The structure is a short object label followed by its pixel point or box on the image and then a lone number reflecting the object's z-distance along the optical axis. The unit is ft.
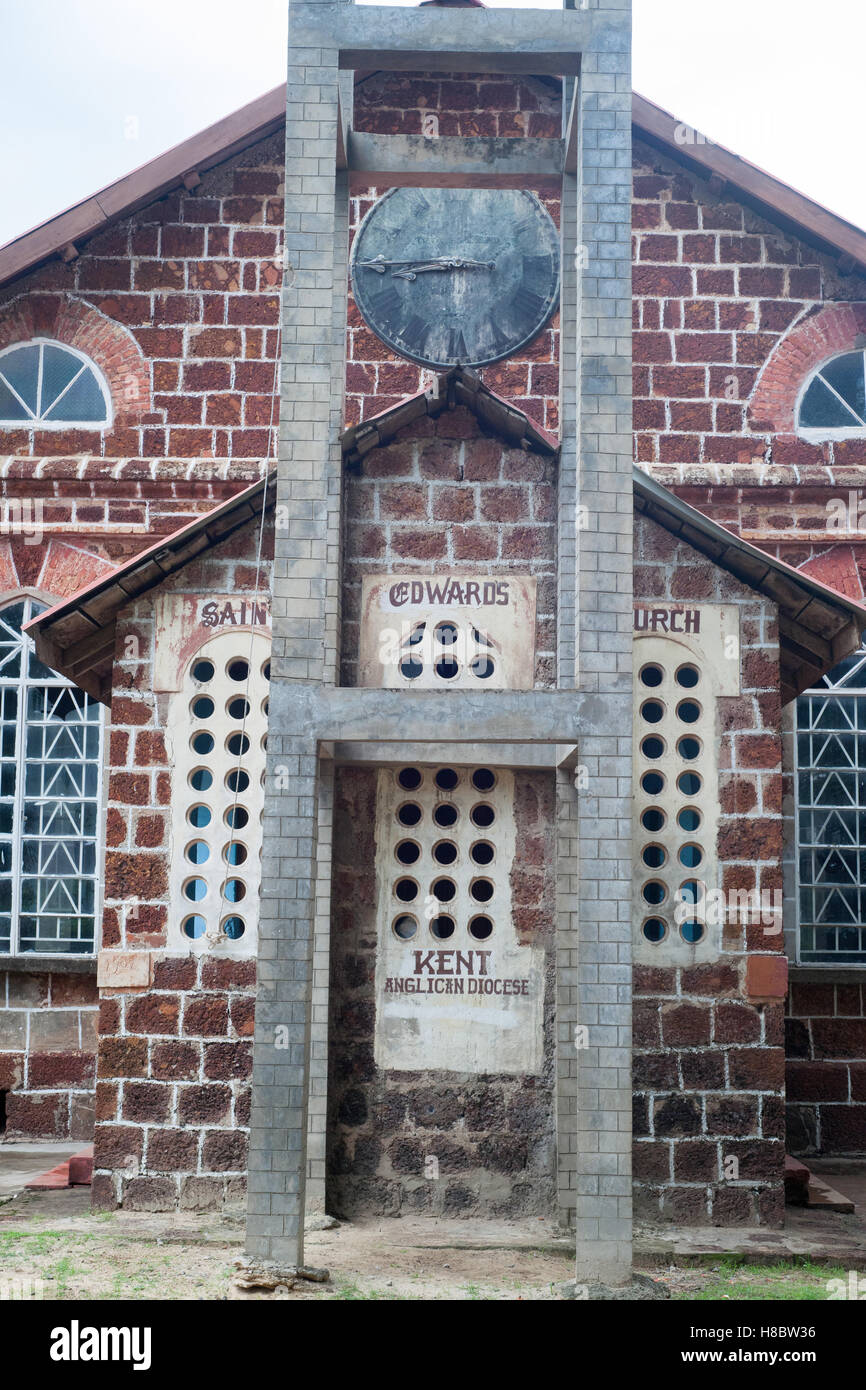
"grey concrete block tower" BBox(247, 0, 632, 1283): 25.11
